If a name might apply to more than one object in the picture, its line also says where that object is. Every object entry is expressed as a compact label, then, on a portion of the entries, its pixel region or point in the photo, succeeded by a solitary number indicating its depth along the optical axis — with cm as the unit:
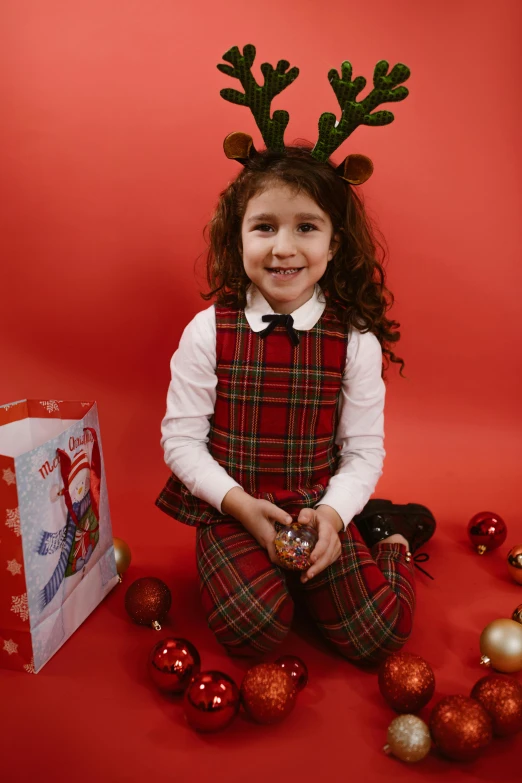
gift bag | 114
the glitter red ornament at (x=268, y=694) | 105
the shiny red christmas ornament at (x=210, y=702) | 104
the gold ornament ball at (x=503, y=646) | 121
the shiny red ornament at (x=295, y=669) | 114
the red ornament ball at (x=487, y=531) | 163
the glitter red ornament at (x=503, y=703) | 104
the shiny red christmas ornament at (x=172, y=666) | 113
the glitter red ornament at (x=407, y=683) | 109
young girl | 129
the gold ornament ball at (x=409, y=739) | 101
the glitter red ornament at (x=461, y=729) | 99
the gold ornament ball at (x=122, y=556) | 151
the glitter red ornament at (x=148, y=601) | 131
